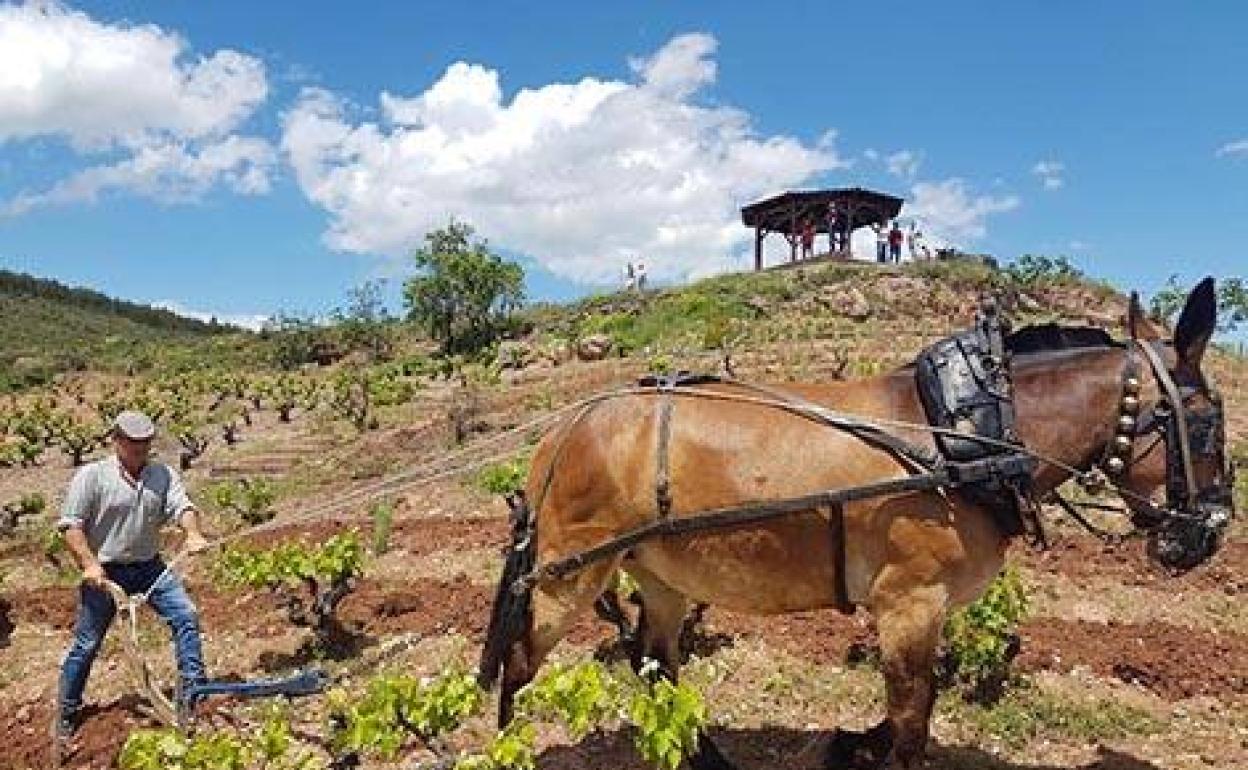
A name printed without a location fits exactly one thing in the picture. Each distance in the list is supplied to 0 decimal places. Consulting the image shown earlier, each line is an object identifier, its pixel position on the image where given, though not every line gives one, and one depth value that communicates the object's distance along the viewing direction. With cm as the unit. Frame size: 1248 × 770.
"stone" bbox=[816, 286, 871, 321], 3388
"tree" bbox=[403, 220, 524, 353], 3972
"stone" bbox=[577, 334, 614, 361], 3077
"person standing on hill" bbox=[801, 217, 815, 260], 4331
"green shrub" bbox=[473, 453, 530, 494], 1215
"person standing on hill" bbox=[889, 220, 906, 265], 4206
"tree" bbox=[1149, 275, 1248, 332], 3497
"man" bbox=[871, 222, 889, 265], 4200
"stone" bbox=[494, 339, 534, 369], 3228
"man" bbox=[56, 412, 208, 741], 646
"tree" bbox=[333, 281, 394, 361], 4444
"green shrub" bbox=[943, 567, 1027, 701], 678
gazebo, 4297
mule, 470
